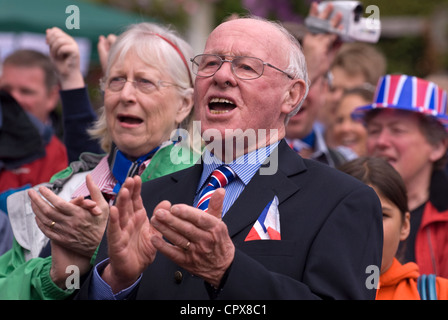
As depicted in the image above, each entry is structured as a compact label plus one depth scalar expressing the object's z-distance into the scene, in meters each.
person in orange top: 6.98
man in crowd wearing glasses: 4.60
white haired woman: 6.91
